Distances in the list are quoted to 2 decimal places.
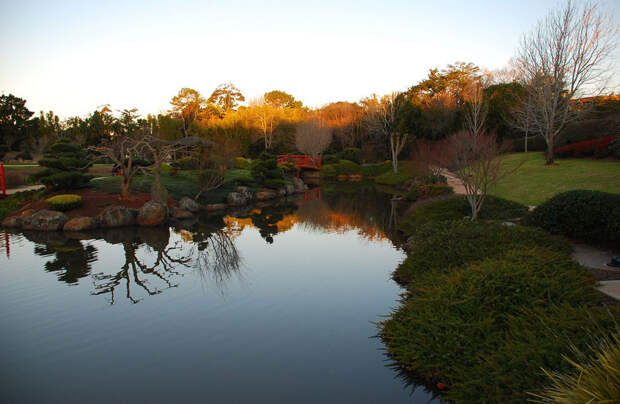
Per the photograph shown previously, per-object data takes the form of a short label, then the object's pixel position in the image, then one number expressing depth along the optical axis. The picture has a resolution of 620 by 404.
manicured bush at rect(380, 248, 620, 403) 3.48
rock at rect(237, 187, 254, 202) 22.02
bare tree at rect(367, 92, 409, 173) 34.25
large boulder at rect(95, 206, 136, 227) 14.17
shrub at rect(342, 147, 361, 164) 41.75
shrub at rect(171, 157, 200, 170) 22.44
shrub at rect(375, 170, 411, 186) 30.33
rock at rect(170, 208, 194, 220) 16.59
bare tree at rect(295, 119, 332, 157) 40.78
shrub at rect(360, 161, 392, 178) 37.20
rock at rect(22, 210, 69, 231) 13.53
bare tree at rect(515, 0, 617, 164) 20.83
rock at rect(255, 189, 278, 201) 23.58
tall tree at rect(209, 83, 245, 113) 60.28
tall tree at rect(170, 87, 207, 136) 56.66
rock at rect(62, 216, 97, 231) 13.62
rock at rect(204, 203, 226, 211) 19.30
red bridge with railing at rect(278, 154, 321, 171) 34.78
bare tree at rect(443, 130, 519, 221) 10.88
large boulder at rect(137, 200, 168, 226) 14.75
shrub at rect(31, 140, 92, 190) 16.28
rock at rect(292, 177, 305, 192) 28.66
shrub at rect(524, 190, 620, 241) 7.34
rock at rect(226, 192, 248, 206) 20.92
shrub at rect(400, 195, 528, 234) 11.99
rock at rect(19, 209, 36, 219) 14.19
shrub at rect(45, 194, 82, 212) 14.59
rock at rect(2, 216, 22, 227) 13.98
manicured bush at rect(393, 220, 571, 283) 6.62
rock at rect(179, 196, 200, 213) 17.75
